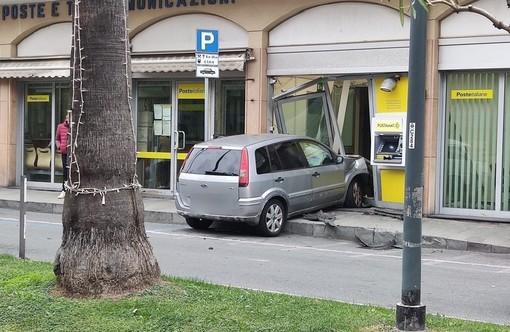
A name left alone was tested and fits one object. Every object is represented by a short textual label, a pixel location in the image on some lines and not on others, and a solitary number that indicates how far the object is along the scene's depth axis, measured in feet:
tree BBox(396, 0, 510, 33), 16.38
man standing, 56.34
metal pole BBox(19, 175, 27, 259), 31.65
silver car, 41.46
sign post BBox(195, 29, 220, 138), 46.57
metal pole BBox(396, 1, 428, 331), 18.12
